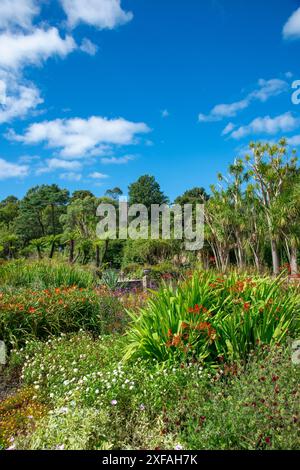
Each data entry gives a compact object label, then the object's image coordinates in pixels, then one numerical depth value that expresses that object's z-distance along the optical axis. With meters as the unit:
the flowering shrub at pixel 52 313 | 6.19
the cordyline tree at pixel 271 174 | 20.19
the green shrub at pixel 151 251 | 21.92
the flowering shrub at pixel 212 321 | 4.08
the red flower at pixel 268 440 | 2.60
